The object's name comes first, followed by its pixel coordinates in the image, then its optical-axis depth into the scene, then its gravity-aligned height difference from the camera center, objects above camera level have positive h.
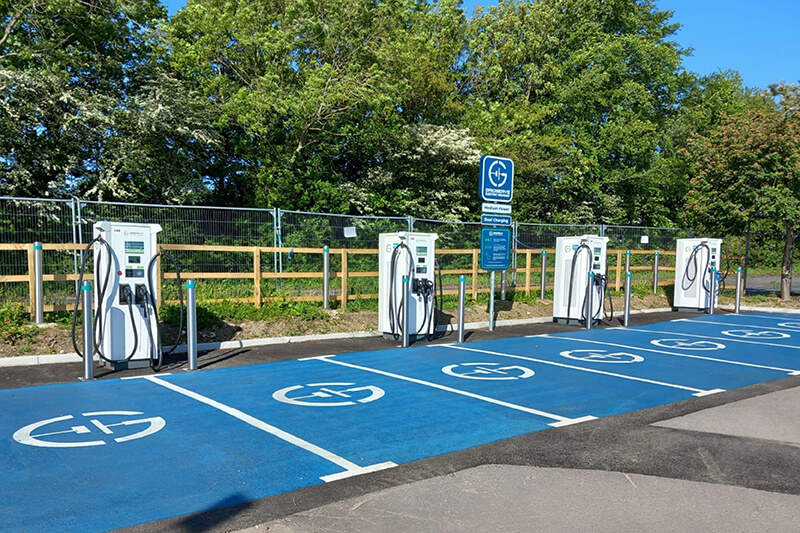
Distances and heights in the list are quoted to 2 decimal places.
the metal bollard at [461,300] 10.98 -0.95
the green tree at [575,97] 28.22 +7.27
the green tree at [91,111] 15.84 +3.52
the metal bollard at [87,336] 7.81 -1.20
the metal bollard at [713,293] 16.72 -1.17
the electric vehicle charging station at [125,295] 8.20 -0.71
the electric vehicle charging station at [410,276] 11.12 -0.59
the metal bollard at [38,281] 9.87 -0.63
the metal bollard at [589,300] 13.40 -1.13
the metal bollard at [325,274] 12.88 -0.60
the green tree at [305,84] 18.56 +4.92
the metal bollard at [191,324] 8.59 -1.13
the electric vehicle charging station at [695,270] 16.75 -0.57
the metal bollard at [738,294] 16.88 -1.19
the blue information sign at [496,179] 12.28 +1.38
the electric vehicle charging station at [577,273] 13.80 -0.55
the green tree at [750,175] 17.91 +2.26
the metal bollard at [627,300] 13.80 -1.14
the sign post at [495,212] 12.37 +0.72
